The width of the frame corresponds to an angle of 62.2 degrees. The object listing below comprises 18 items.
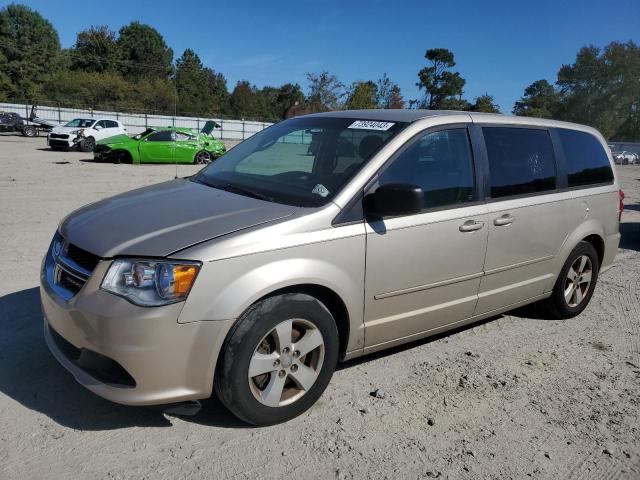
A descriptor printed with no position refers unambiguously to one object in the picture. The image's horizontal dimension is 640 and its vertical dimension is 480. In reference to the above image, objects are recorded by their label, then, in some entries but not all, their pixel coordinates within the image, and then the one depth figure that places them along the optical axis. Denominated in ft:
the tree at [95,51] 252.01
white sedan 81.41
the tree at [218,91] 273.13
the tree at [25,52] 202.49
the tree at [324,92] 189.78
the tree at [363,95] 173.88
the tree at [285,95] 273.99
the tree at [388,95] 190.39
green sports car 63.98
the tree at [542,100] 276.00
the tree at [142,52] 274.77
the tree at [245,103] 274.36
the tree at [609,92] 260.42
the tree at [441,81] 195.11
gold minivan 8.69
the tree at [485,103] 171.37
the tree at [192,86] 244.53
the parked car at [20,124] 119.65
